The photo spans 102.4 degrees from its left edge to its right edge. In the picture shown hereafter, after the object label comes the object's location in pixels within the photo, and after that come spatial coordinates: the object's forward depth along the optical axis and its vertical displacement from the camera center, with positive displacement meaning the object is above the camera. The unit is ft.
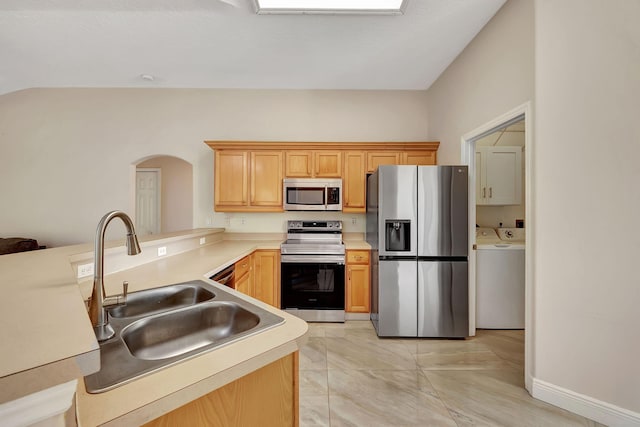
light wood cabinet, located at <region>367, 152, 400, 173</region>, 11.51 +2.34
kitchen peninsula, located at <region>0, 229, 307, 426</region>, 1.39 -1.33
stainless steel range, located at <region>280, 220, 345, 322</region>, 10.04 -2.80
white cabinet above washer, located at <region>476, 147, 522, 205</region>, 10.94 +1.57
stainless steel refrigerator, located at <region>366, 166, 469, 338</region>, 8.72 -1.38
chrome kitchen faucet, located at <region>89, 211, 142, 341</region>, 2.72 -1.00
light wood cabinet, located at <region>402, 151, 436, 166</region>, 11.54 +2.44
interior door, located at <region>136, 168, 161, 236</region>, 18.12 +0.95
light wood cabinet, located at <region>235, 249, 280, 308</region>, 10.14 -2.56
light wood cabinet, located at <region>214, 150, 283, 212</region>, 11.48 +1.37
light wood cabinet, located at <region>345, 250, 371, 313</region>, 10.21 -2.94
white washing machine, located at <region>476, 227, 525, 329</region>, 9.32 -2.70
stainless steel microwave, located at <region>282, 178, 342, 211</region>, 11.25 +0.79
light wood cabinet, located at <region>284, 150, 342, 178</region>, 11.50 +2.01
